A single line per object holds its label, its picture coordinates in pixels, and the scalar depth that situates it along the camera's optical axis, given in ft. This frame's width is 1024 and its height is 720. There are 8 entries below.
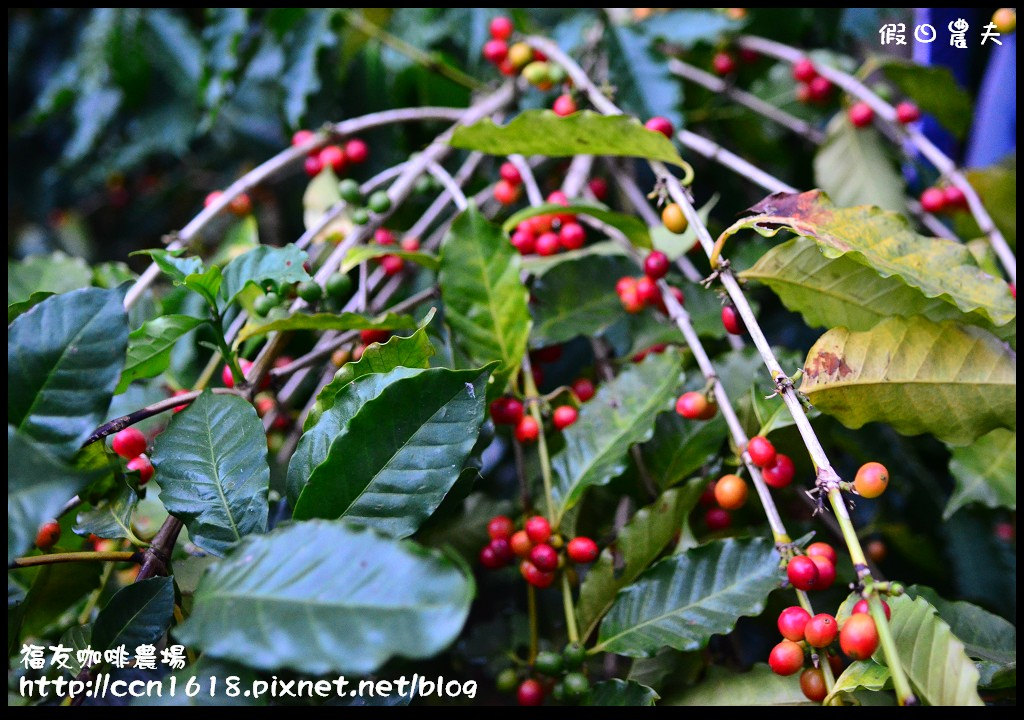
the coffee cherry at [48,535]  2.19
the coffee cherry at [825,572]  1.97
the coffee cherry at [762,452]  2.12
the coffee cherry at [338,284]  2.64
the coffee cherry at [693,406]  2.39
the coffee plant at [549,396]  1.78
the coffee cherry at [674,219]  2.51
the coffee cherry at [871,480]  1.86
